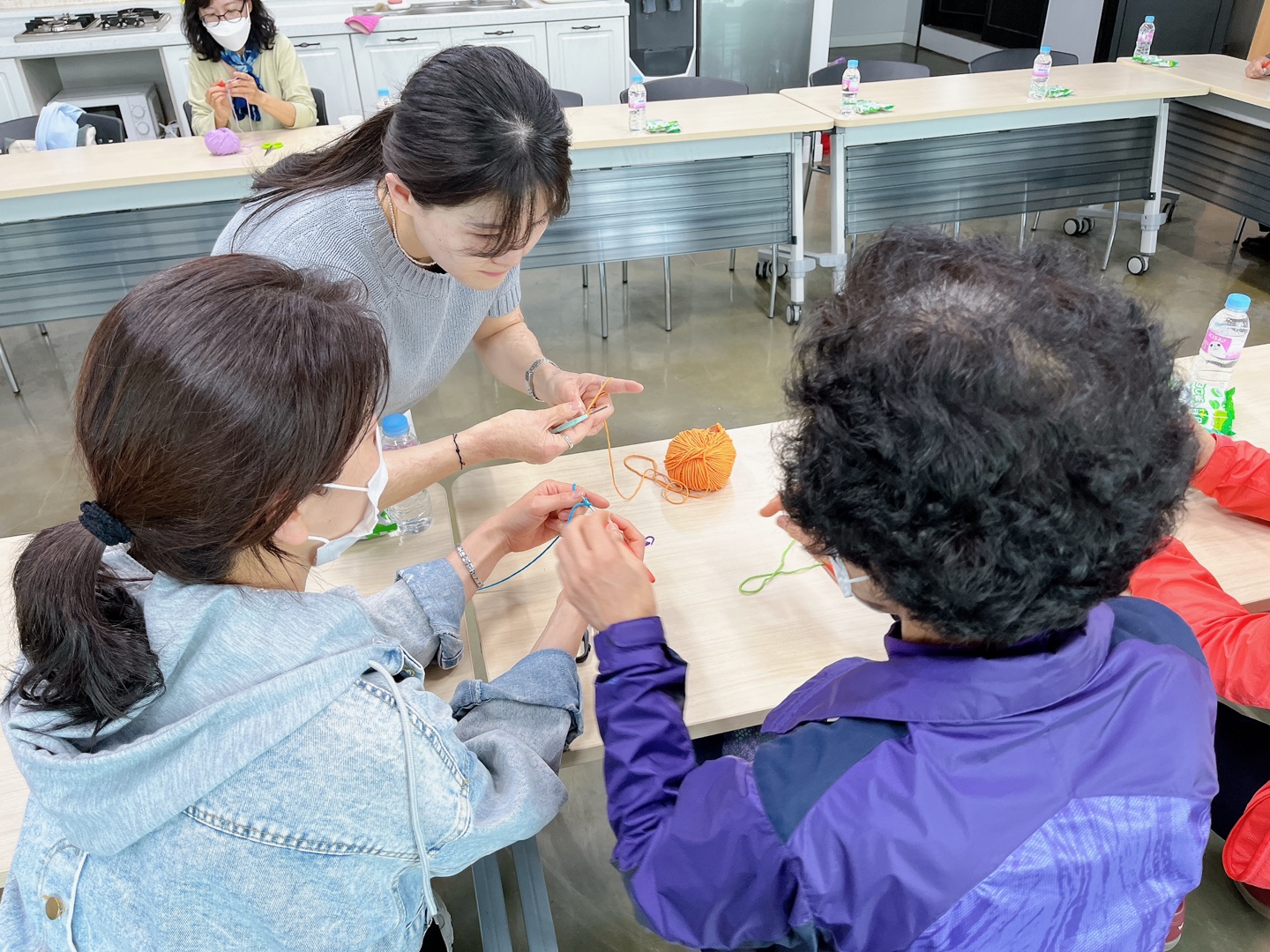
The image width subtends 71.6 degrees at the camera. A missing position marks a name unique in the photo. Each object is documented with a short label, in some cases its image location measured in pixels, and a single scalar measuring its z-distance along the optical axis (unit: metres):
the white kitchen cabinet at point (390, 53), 5.04
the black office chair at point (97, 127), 3.64
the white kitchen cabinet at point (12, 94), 4.75
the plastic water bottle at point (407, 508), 1.47
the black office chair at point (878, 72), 4.29
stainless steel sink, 5.16
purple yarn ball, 3.12
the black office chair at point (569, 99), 3.92
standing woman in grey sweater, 1.24
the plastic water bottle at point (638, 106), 3.28
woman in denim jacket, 0.75
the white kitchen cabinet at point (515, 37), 5.12
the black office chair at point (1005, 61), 4.34
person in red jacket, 1.13
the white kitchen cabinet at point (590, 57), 5.25
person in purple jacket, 0.64
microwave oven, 4.93
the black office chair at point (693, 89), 4.06
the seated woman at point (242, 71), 3.35
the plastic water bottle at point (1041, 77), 3.56
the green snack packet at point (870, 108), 3.44
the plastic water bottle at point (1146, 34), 4.04
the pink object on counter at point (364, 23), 4.82
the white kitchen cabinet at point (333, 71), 4.96
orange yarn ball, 1.51
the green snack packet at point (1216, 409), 1.62
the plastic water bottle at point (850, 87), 3.51
